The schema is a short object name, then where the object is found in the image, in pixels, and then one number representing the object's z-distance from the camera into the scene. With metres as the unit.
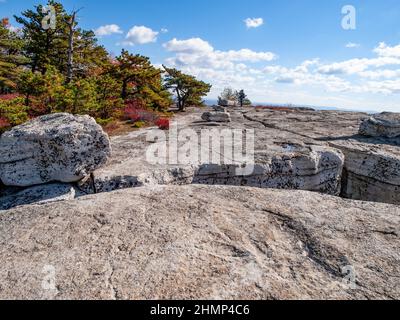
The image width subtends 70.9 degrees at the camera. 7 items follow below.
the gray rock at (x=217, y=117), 18.81
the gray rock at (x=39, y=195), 7.10
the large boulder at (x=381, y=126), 14.00
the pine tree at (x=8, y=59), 22.20
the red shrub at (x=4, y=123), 10.87
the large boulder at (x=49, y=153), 7.40
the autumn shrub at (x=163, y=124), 15.71
